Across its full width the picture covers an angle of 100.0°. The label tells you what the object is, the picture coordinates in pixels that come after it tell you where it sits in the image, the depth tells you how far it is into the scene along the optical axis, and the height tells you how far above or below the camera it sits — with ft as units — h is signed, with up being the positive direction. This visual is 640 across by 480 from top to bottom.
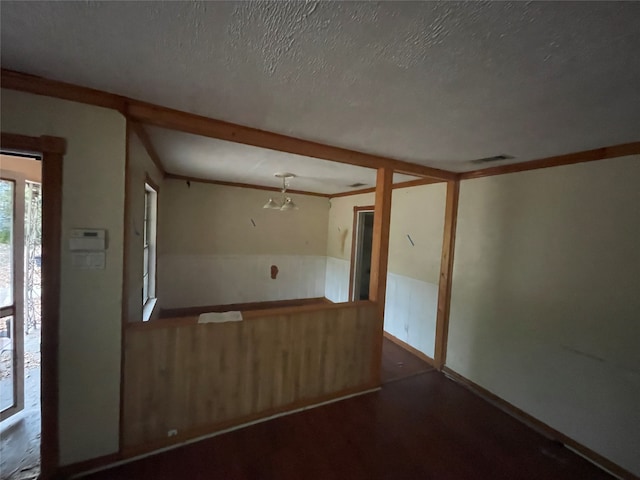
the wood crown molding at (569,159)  5.77 +2.10
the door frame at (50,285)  4.57 -1.22
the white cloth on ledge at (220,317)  6.07 -2.15
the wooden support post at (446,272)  9.46 -1.25
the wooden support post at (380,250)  8.07 -0.51
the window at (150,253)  9.97 -1.31
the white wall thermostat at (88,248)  4.75 -0.55
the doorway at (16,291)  5.98 -1.84
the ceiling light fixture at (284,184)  11.33 +1.65
